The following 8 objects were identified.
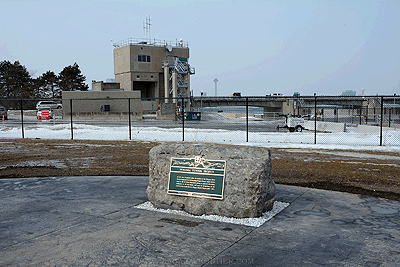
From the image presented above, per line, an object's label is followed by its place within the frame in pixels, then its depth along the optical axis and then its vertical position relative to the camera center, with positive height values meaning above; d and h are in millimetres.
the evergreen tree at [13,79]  91062 +7182
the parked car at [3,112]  48425 -648
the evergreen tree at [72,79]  87062 +6671
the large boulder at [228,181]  5715 -1220
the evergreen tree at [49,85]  86750 +5251
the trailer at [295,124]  31069 -1573
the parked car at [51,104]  59762 +487
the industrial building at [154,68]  80288 +8613
